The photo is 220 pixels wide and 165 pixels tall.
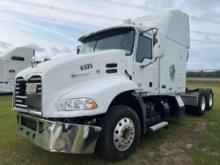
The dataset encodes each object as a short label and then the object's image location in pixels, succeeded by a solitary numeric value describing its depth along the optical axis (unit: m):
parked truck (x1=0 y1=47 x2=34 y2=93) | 11.26
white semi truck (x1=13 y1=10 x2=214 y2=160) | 2.61
